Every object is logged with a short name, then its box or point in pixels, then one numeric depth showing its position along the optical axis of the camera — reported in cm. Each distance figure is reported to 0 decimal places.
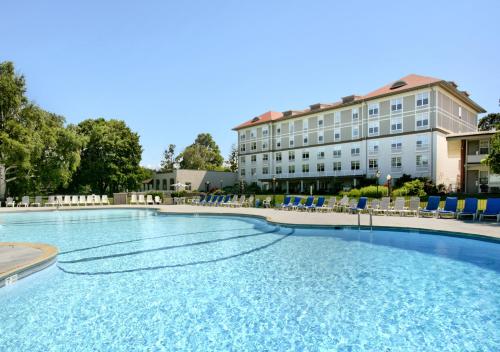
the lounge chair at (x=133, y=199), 3381
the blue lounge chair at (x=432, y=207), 1609
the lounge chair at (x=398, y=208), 1727
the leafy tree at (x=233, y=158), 7854
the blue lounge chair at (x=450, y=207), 1532
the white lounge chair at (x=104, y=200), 3291
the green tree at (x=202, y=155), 7369
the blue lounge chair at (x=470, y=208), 1438
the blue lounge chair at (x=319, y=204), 2077
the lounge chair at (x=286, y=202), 2295
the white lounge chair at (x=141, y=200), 3384
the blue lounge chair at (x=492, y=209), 1352
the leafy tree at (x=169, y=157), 8388
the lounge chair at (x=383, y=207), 1794
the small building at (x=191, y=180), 4916
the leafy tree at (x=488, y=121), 4923
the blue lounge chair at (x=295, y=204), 2219
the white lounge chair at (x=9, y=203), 2825
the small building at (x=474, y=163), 2747
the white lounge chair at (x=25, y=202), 2857
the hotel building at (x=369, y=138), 3484
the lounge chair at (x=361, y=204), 1827
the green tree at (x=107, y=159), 4256
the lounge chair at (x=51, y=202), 3036
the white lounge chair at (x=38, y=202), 2963
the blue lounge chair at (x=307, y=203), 2148
